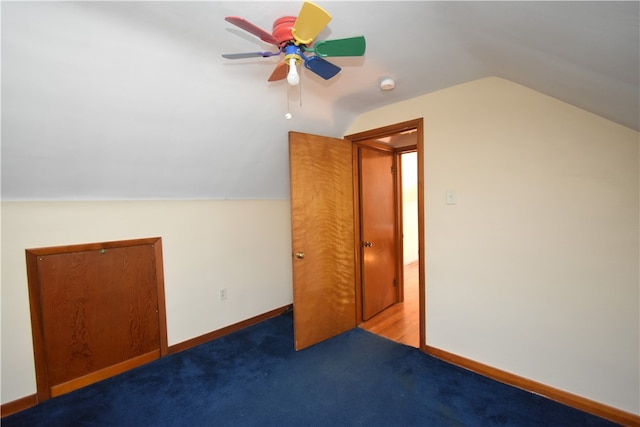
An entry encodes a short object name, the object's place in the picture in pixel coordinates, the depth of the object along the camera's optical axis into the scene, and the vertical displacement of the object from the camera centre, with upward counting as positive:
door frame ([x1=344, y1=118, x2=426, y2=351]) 2.36 +0.08
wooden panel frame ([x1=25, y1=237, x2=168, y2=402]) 1.81 -0.80
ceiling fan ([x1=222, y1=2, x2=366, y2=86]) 1.04 +0.71
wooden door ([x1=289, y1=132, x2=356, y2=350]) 2.38 -0.34
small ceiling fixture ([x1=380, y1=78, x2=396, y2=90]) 1.97 +0.86
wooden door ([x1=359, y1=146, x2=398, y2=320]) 2.98 -0.36
